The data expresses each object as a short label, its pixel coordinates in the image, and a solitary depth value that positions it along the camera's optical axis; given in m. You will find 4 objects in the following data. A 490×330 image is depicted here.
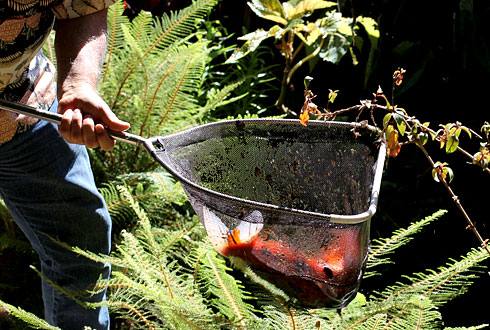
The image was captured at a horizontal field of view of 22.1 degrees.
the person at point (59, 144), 2.07
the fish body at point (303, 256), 1.84
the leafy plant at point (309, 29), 2.83
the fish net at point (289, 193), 1.83
